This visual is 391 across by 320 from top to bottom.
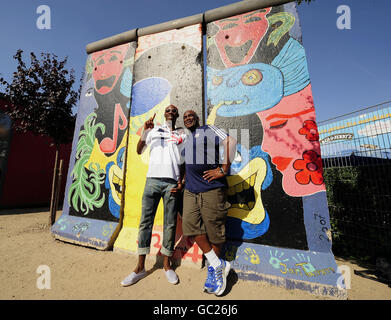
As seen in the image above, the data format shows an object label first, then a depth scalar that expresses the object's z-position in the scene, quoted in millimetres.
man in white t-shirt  2043
